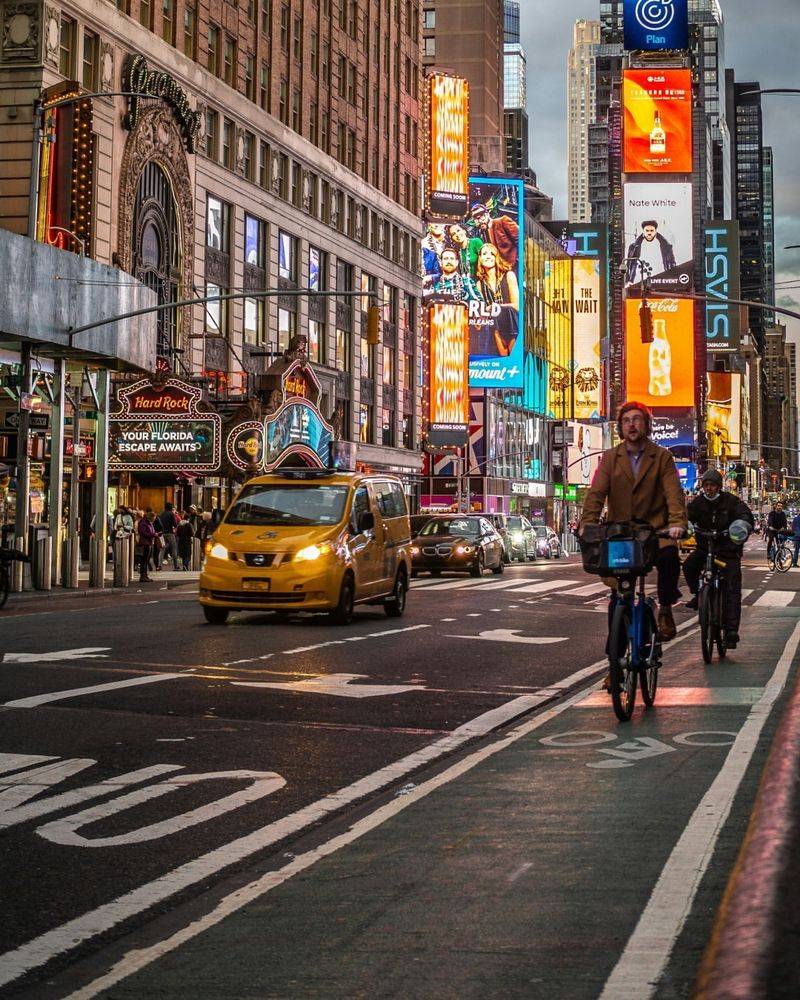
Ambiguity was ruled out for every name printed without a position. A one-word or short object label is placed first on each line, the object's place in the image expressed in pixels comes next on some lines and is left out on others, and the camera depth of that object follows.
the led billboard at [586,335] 136.62
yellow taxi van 19.45
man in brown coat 10.61
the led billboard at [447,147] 84.56
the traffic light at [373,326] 35.09
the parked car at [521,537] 59.88
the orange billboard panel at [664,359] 157.62
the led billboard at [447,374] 87.44
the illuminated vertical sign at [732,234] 199.00
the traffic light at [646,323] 37.59
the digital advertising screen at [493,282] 101.94
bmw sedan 38.06
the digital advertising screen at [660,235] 156.50
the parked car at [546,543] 68.31
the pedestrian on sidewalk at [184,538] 43.50
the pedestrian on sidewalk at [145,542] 36.22
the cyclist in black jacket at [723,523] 14.38
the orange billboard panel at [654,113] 154.00
